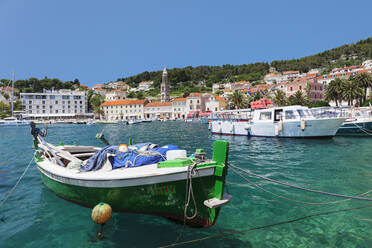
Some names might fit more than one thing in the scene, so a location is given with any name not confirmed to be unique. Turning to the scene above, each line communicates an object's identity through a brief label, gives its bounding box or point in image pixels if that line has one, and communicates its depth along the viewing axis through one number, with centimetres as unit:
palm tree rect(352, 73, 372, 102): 5502
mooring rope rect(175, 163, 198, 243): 468
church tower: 12269
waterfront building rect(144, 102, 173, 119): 10794
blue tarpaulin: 617
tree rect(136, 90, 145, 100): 14738
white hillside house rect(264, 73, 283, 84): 13125
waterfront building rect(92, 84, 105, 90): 18075
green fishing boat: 482
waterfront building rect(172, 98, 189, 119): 10375
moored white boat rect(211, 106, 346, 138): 2312
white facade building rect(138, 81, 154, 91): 16712
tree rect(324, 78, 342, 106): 5718
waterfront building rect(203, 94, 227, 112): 9681
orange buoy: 482
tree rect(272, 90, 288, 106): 6303
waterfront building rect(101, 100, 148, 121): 11212
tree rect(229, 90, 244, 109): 7025
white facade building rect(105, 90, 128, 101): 13188
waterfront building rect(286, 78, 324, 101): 6981
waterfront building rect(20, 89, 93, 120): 10700
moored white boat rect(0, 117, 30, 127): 8185
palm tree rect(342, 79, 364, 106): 5344
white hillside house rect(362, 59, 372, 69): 9494
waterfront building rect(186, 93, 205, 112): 10087
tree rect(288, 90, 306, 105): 6171
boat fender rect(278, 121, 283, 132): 2461
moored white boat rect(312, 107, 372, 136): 2502
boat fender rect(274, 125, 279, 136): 2475
